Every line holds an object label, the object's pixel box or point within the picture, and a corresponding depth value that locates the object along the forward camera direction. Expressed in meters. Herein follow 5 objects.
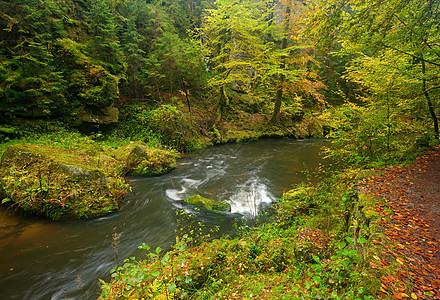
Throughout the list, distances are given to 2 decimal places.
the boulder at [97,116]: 9.57
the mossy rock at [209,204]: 6.23
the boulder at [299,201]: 5.20
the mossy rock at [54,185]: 5.09
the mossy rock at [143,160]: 8.60
